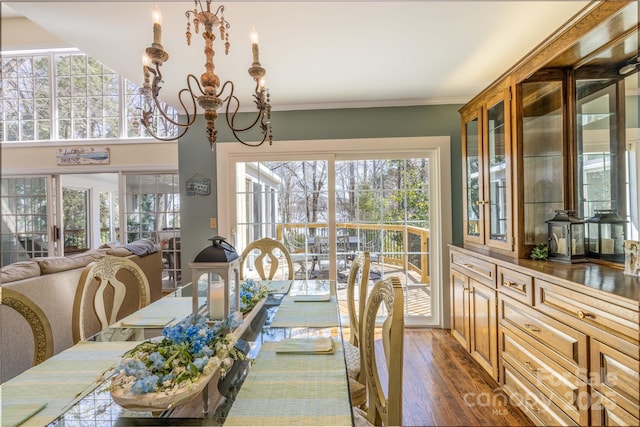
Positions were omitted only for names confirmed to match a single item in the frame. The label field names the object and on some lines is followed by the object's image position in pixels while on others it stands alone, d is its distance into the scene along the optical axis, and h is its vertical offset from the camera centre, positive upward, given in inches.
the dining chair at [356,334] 56.7 -27.6
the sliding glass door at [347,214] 126.0 +0.3
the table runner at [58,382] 36.9 -22.3
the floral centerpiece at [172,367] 34.7 -18.1
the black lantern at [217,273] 51.2 -9.6
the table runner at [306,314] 61.9 -21.5
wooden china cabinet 50.5 -1.6
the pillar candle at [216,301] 54.6 -14.9
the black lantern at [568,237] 71.1 -6.4
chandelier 47.2 +24.2
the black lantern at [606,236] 65.6 -5.7
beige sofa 75.7 -22.8
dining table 36.2 -22.4
